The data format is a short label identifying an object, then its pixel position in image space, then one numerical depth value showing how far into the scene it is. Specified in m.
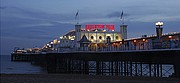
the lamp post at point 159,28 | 30.36
